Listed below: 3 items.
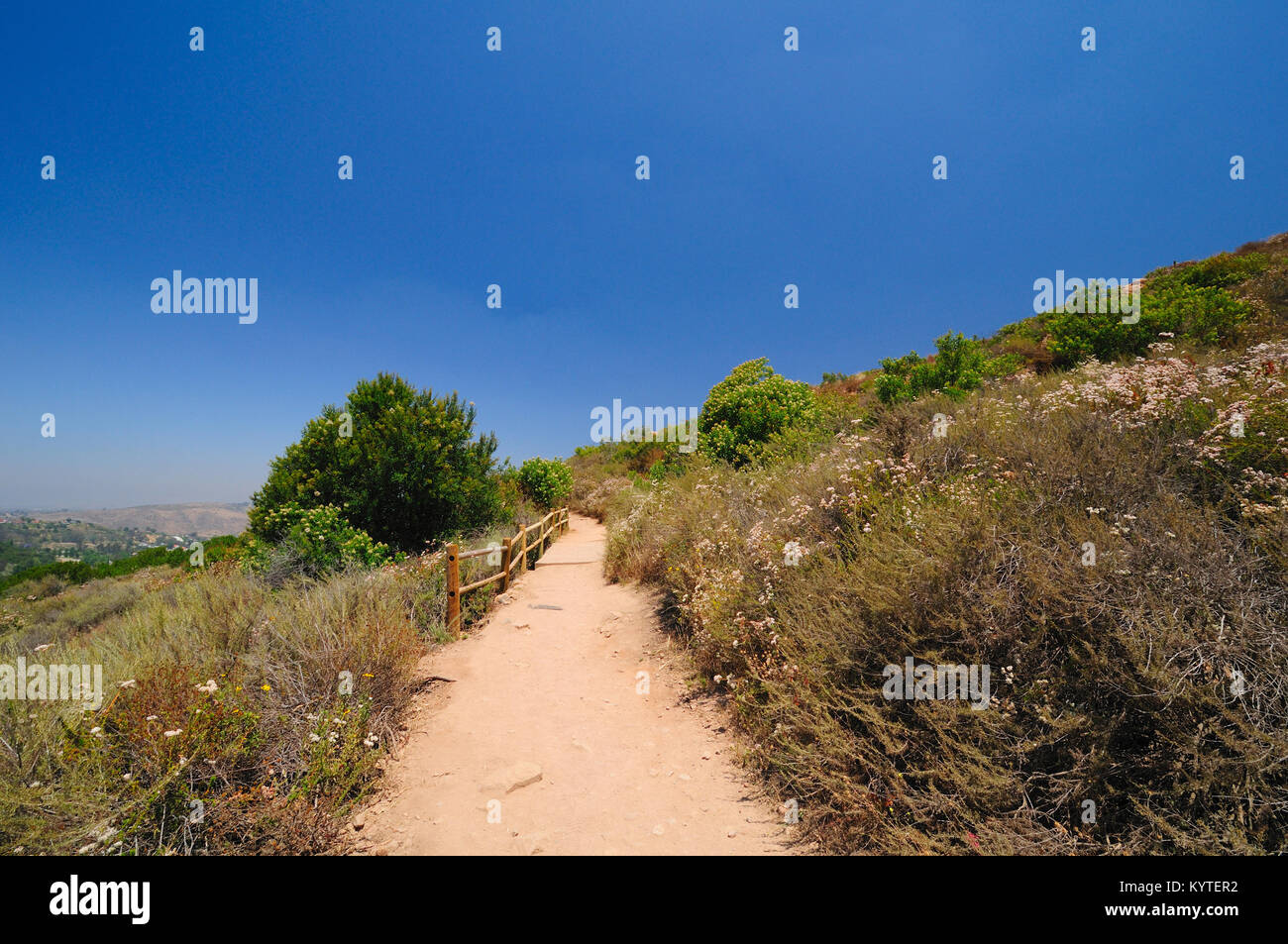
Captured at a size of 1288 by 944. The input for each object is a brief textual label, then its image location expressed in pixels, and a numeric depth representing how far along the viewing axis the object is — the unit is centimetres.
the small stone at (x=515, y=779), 394
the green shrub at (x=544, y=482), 2019
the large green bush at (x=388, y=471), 1080
